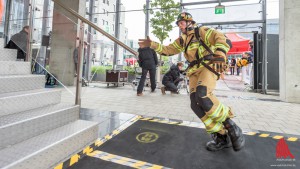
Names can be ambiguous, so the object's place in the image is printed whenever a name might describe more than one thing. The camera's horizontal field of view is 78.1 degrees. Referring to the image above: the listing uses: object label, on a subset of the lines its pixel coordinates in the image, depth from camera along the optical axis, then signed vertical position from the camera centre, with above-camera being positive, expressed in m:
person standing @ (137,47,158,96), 6.39 +0.96
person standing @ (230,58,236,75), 16.21 +2.60
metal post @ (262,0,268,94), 7.80 +1.77
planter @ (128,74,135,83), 10.59 +0.75
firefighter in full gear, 2.06 +0.16
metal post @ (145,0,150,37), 10.98 +3.92
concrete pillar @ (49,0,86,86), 7.96 +1.52
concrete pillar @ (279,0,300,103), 5.75 +1.37
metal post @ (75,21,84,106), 2.75 +0.29
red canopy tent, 10.70 +2.81
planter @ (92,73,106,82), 11.46 +0.77
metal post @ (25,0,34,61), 2.86 +0.94
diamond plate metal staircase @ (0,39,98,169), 1.56 -0.37
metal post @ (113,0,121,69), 10.59 +3.58
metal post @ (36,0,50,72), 3.22 +0.75
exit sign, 8.31 +3.74
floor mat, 1.87 -0.68
